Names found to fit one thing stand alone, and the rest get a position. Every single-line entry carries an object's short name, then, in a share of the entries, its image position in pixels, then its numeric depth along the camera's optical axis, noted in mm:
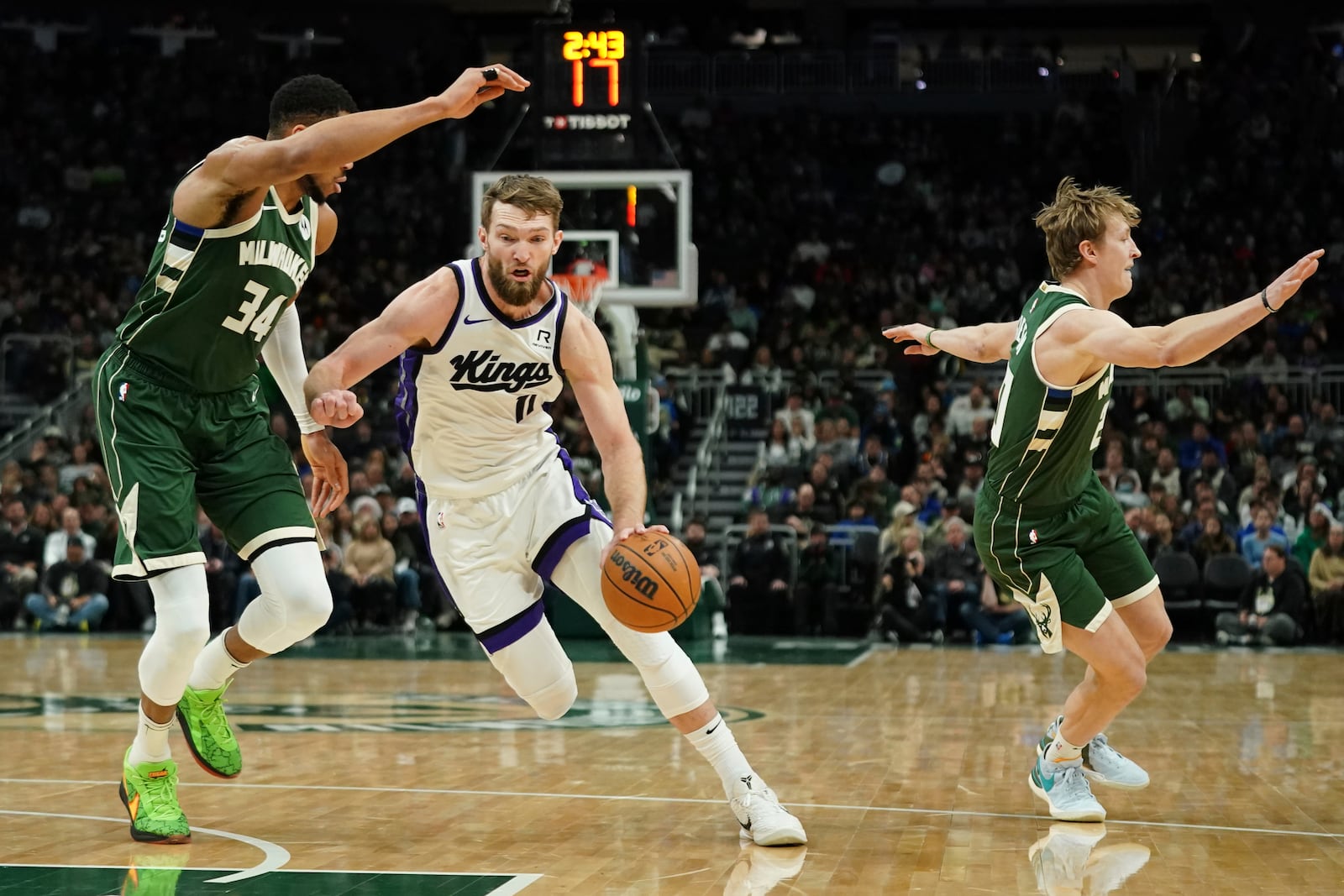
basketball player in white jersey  5312
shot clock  14164
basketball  5023
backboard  14758
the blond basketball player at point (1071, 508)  5750
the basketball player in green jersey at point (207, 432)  5254
